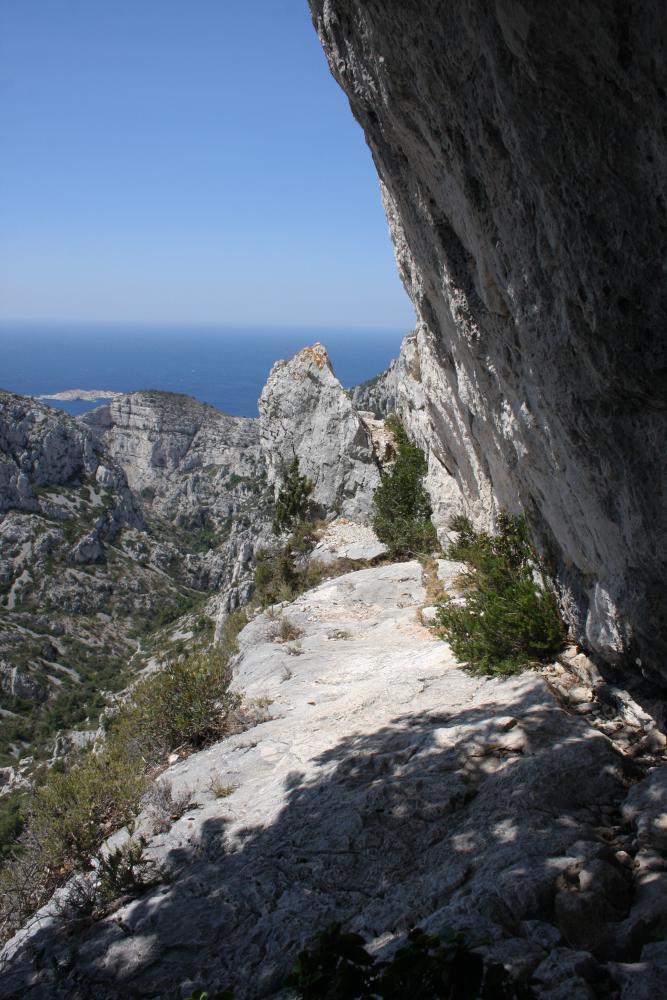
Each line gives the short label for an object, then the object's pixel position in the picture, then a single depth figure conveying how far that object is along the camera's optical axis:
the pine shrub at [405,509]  14.71
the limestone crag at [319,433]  21.06
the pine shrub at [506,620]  6.68
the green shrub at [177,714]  7.47
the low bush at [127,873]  4.71
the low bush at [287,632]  10.59
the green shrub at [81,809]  5.57
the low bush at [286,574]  14.41
